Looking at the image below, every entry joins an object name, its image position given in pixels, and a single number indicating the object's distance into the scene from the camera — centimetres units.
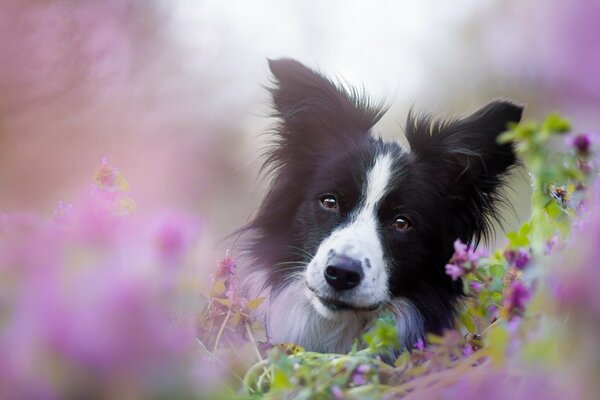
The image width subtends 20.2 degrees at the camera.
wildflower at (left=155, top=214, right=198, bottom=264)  102
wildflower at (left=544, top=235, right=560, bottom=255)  122
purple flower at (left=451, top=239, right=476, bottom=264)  123
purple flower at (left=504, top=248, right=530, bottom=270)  122
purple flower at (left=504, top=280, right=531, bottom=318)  119
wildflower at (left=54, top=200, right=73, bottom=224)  125
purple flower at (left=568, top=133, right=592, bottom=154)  119
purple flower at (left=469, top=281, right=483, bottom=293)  124
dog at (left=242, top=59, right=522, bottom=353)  146
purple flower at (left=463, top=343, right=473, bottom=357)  130
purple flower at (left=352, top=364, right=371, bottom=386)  120
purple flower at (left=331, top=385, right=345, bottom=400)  117
